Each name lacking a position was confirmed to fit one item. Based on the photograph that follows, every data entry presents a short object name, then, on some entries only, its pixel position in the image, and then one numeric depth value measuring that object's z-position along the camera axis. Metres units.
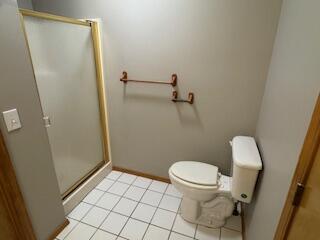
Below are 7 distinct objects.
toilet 1.33
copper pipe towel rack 1.75
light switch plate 1.06
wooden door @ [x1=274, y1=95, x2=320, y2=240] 0.61
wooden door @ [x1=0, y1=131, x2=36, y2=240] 1.08
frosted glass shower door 1.41
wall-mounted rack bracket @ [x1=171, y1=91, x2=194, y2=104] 1.76
